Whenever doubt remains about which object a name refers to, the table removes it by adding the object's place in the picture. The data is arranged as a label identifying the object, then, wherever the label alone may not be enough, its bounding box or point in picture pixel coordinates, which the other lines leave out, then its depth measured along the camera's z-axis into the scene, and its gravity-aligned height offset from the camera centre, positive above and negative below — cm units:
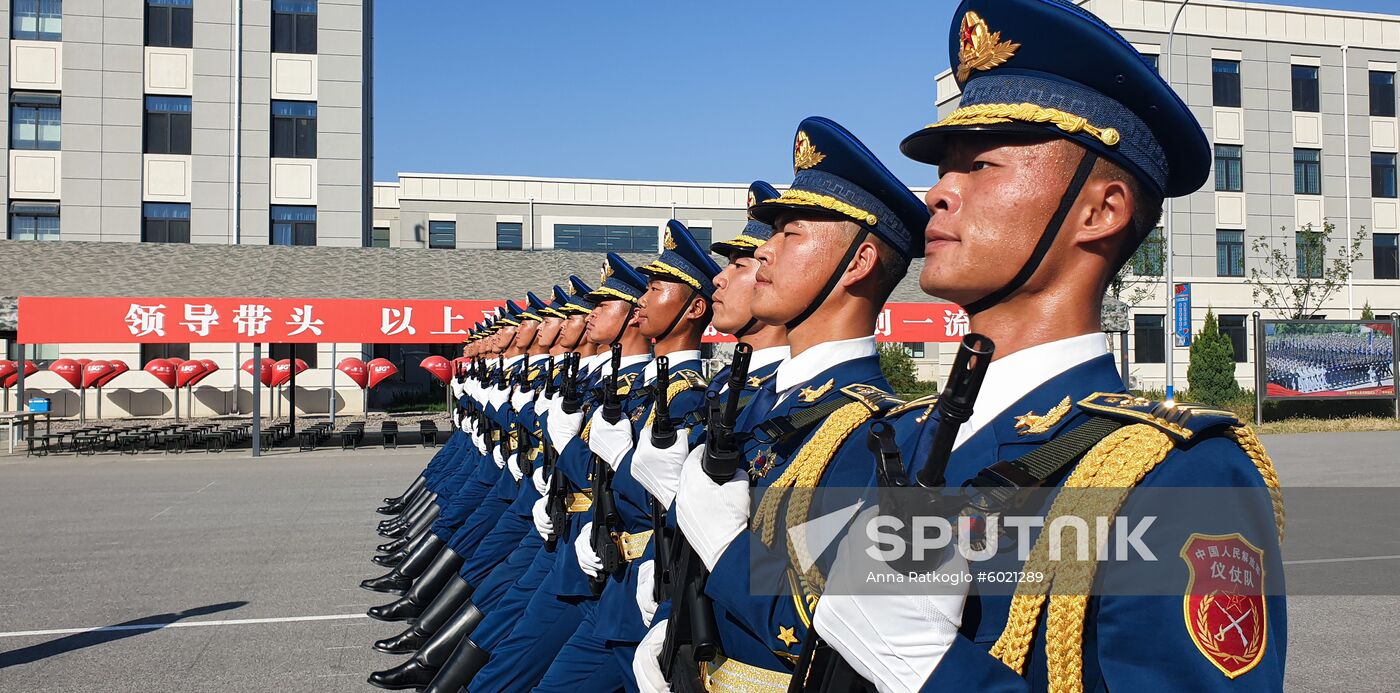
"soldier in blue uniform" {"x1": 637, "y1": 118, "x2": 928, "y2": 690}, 237 +5
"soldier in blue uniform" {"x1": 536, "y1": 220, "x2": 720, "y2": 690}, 360 -31
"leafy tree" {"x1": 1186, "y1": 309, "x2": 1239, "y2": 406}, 2580 -18
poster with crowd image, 2436 +5
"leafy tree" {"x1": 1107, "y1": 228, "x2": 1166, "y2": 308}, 3039 +260
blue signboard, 2269 +104
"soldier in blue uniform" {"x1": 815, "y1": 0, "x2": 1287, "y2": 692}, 133 -5
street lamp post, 2135 +94
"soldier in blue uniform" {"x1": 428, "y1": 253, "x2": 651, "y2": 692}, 423 -100
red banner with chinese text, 1692 +69
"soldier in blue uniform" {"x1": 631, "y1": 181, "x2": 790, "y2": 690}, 287 -7
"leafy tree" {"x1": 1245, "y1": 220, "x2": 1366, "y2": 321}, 3177 +265
